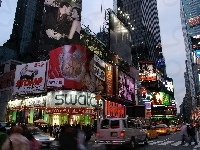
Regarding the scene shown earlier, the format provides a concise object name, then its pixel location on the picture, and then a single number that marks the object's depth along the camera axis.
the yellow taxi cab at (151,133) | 26.28
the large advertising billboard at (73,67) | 36.97
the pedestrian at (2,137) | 5.94
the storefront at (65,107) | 36.50
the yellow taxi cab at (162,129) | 35.60
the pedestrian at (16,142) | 5.04
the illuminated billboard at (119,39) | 56.26
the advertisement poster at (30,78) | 40.49
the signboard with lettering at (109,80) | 45.46
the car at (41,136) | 16.34
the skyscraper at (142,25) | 160.50
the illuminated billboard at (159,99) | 109.65
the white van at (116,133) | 15.24
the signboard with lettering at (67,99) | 36.62
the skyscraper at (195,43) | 96.62
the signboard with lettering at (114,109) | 45.49
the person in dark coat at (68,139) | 7.45
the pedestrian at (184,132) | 20.03
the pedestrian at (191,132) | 20.41
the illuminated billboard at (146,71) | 91.12
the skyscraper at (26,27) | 135.06
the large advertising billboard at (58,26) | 47.59
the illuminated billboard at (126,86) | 51.30
